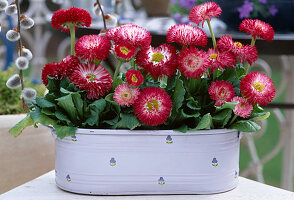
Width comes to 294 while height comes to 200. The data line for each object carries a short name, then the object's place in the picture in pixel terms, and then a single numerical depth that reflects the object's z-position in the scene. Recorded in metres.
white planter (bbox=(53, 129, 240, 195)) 1.09
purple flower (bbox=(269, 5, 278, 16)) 1.67
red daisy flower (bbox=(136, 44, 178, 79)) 1.07
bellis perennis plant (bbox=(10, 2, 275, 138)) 1.07
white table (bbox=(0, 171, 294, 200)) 1.11
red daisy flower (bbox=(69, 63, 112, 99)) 1.08
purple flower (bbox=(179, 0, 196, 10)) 1.87
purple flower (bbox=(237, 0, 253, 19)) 1.66
